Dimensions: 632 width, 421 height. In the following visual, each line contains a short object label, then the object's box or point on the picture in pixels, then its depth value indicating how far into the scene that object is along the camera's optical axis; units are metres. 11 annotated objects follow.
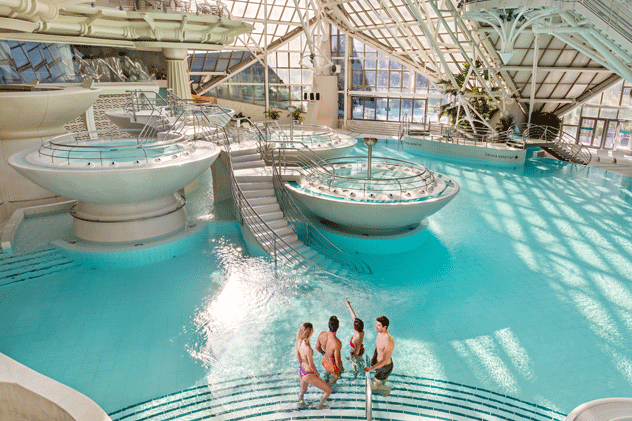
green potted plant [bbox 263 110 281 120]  28.57
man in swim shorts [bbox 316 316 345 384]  5.53
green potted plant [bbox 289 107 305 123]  29.06
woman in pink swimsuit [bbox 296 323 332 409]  5.29
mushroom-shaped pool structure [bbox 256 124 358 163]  13.78
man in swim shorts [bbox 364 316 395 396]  5.57
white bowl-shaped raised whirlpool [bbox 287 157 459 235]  10.27
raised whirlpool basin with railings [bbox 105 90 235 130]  14.84
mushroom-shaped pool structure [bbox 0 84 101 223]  11.97
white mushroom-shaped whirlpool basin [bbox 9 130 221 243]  9.56
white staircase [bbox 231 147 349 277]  9.97
